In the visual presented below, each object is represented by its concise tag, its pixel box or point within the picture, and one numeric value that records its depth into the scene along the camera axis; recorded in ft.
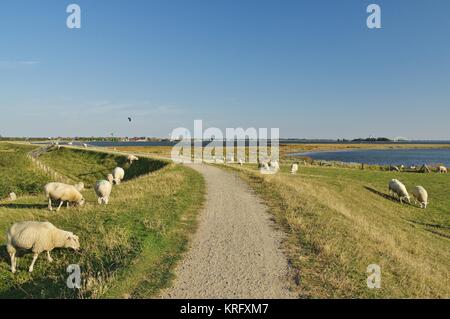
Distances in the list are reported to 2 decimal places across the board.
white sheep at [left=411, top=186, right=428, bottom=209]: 105.50
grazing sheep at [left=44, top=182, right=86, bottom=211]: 64.44
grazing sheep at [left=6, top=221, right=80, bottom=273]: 40.47
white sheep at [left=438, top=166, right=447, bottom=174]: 179.52
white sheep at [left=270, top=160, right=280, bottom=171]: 140.17
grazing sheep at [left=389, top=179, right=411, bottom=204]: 110.42
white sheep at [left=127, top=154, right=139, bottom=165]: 187.19
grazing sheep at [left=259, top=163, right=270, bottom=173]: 132.14
